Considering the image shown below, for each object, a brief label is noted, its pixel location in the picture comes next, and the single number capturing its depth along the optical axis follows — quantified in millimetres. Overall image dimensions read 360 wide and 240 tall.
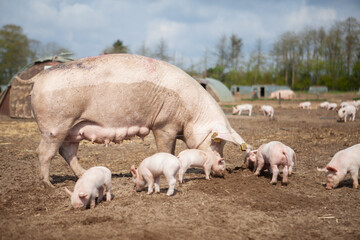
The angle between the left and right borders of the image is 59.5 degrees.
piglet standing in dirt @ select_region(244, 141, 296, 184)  5617
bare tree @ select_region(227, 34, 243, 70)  66500
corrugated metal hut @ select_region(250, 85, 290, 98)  48312
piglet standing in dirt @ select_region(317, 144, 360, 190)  5387
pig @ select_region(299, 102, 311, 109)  26031
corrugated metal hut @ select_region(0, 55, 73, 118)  18109
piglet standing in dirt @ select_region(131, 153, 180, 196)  4844
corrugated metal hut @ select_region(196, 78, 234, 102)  36941
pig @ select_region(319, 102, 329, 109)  25888
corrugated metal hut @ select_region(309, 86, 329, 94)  49916
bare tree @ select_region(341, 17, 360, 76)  51938
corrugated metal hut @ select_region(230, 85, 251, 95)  51438
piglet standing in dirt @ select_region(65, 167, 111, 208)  4371
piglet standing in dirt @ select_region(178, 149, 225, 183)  5684
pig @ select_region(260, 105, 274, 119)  18433
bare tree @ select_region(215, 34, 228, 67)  65500
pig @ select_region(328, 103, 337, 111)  23647
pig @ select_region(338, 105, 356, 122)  15802
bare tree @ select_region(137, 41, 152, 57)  48981
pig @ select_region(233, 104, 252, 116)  21300
